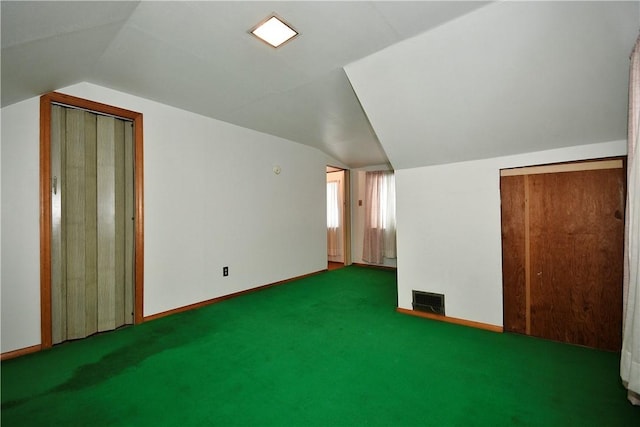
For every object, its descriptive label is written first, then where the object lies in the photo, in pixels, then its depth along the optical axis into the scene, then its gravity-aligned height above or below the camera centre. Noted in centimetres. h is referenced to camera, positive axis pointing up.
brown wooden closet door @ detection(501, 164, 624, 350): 197 -37
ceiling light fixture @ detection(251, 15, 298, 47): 164 +123
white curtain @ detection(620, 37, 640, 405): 122 -19
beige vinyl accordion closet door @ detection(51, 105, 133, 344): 223 -5
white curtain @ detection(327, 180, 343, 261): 598 -11
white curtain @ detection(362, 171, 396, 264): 509 -9
